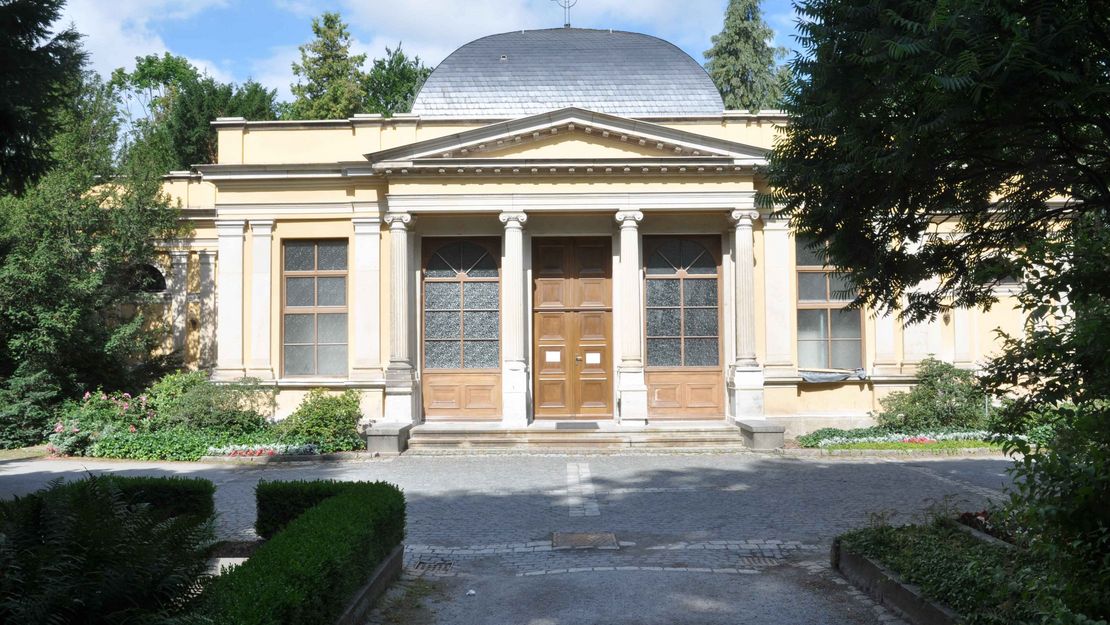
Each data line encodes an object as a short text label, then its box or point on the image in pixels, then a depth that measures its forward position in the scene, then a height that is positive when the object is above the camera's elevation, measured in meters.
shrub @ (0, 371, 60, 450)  17.73 -0.98
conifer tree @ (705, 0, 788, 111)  40.66 +13.50
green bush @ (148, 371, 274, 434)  17.30 -0.89
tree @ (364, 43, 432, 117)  37.12 +11.55
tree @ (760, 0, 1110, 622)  4.45 +1.56
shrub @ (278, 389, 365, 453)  17.03 -1.26
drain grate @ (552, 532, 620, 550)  9.08 -1.91
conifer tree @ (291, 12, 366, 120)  33.75 +11.03
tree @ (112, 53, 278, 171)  30.97 +8.55
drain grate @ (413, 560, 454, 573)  8.36 -1.97
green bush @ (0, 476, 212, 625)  3.41 -0.82
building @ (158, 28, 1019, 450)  18.44 +1.55
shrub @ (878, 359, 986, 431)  18.02 -1.06
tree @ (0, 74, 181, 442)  17.83 +2.02
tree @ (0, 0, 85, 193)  7.28 +2.33
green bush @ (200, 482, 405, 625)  4.30 -1.20
